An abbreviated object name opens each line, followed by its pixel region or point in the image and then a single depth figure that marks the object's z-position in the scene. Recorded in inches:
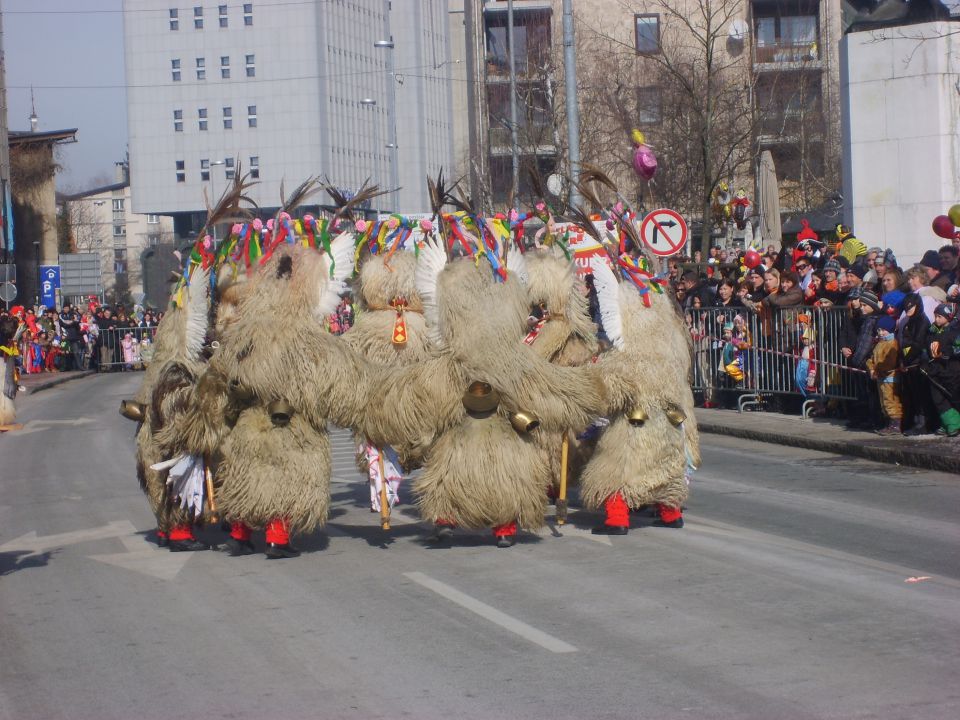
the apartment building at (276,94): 2893.7
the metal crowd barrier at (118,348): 1617.9
